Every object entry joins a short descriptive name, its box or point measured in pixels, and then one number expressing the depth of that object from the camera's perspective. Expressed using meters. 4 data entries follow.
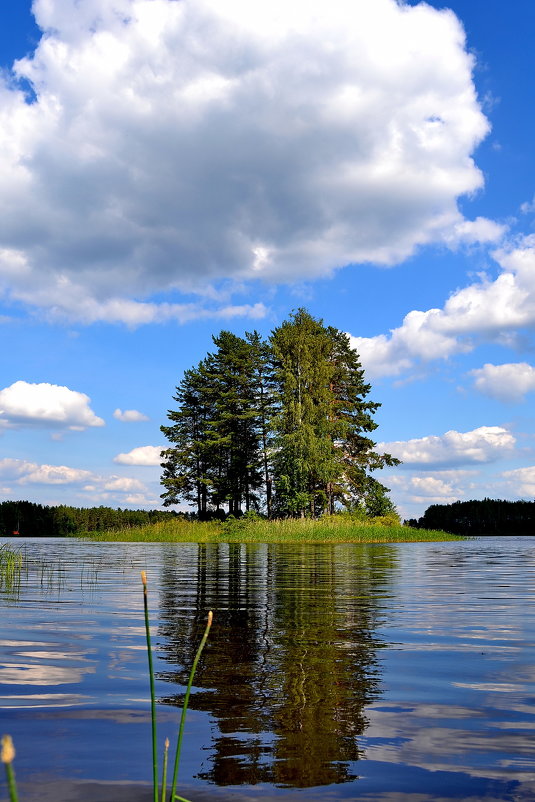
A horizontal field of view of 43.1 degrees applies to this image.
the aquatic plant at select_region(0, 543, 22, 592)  14.20
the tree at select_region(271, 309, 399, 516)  55.19
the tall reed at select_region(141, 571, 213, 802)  2.00
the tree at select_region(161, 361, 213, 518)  73.25
